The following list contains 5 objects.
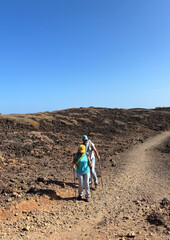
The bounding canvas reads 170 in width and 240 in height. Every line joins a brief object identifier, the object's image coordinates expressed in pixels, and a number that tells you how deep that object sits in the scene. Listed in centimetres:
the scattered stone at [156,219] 571
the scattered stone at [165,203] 715
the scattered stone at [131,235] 511
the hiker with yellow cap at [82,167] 709
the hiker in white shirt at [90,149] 808
